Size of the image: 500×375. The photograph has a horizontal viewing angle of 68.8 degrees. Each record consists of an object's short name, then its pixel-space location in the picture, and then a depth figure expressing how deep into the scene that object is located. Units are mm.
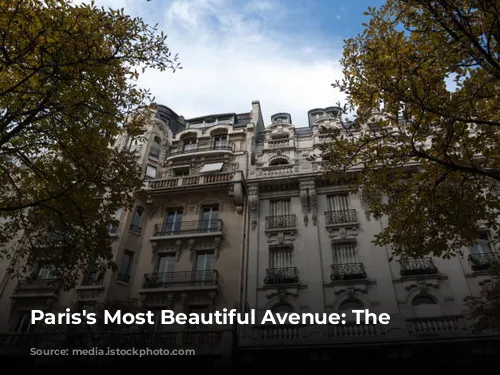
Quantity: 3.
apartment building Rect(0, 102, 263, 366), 17047
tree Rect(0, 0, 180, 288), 9469
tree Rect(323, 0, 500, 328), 9234
